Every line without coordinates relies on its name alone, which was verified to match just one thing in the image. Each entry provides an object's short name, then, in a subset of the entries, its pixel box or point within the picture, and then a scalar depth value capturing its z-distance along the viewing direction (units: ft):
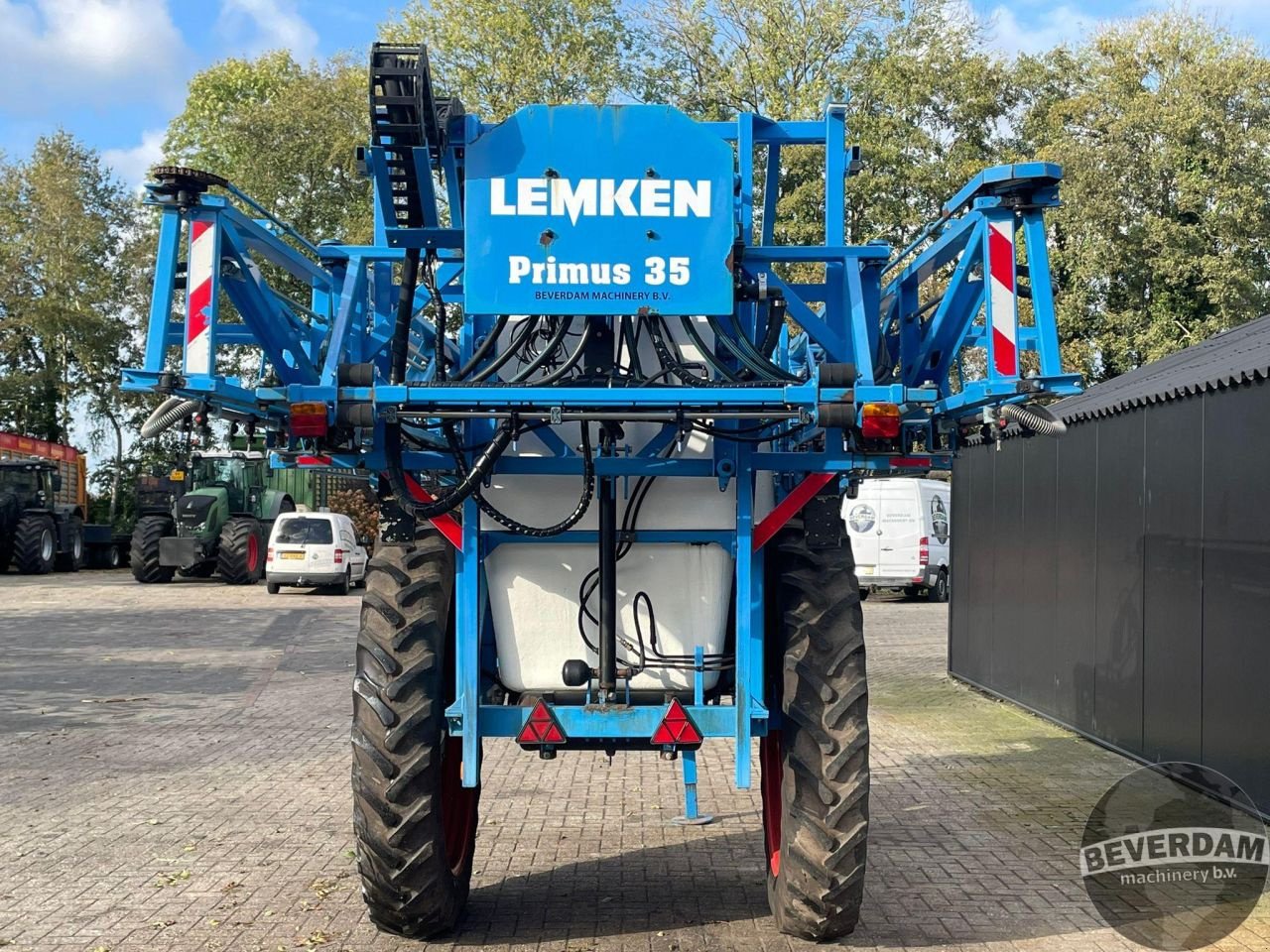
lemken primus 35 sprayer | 17.16
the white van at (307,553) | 91.35
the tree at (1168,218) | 98.37
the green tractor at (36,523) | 111.45
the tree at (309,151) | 134.72
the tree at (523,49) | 125.80
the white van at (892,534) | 85.92
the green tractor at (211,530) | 101.60
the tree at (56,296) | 156.35
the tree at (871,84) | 109.81
